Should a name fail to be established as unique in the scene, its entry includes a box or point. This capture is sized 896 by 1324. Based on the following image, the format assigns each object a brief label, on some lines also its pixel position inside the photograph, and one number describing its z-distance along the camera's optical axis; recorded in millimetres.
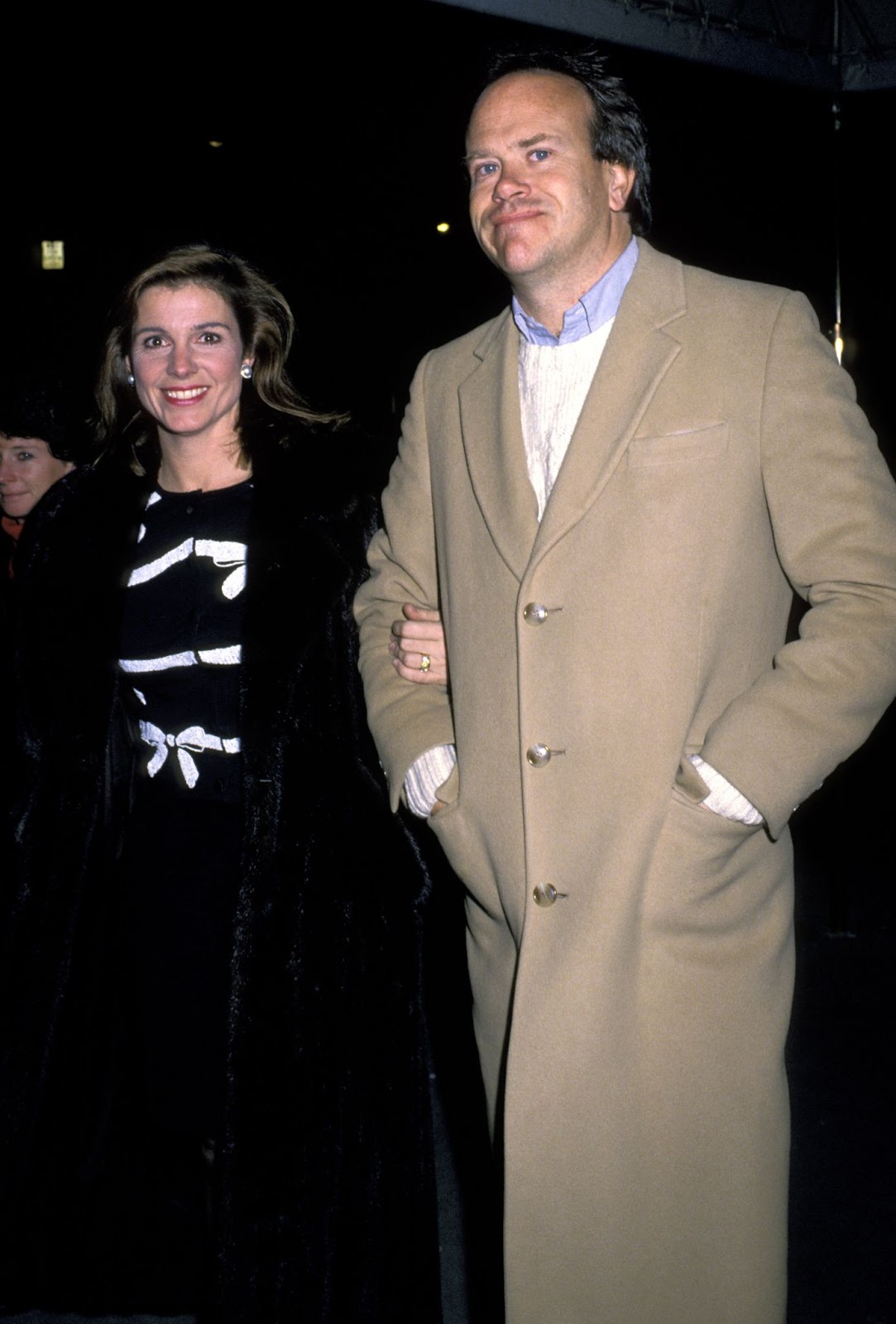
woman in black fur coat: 2025
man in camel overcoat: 1514
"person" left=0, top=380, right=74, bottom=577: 3109
